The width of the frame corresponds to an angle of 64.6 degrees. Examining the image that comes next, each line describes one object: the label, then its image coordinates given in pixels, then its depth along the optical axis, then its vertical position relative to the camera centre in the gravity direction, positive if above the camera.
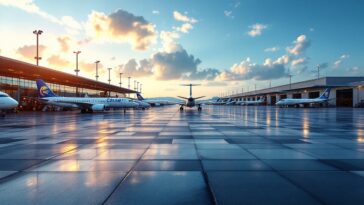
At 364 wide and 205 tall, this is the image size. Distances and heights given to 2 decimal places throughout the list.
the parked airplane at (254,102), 139.38 +1.28
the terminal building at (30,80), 44.44 +5.47
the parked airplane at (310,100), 83.94 +1.39
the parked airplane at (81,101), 48.28 +0.55
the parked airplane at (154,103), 85.54 +1.31
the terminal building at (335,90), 87.56 +5.34
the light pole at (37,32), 44.94 +11.28
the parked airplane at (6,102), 32.31 +0.24
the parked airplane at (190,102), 59.97 +0.52
